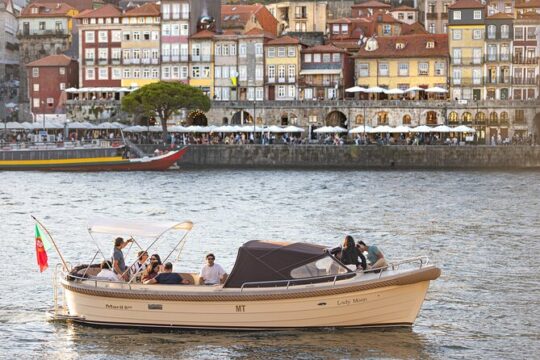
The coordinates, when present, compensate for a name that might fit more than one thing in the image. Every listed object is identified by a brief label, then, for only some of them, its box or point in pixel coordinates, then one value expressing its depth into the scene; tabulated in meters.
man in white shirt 29.58
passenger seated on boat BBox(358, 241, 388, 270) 29.55
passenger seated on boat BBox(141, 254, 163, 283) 29.95
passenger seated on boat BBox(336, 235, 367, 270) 29.77
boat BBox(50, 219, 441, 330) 28.62
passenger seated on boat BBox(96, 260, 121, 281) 30.05
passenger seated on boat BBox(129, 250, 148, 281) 30.22
